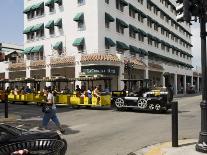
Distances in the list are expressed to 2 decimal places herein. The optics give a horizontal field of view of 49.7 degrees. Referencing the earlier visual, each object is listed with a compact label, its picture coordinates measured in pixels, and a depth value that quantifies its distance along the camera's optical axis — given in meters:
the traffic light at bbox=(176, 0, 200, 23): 5.46
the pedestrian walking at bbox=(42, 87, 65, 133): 8.76
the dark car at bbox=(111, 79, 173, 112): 13.82
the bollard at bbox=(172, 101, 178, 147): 6.20
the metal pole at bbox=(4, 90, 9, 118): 11.69
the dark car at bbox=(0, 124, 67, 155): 3.89
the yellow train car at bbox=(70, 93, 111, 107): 15.45
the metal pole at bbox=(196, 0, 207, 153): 5.75
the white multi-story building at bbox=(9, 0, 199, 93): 23.83
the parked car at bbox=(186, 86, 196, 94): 40.14
